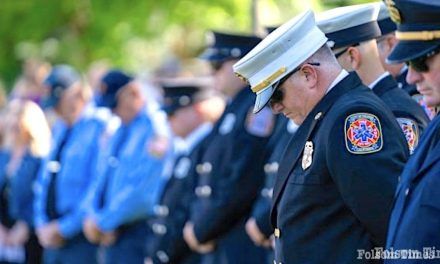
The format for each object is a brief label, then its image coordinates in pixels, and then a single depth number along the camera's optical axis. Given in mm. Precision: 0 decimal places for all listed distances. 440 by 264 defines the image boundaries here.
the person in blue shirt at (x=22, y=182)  22406
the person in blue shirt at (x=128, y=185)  19297
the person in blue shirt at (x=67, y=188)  20609
